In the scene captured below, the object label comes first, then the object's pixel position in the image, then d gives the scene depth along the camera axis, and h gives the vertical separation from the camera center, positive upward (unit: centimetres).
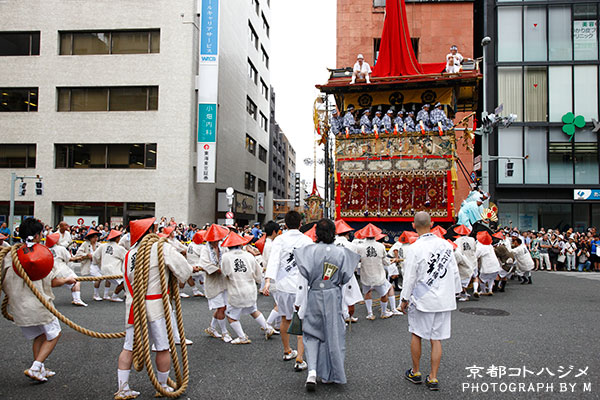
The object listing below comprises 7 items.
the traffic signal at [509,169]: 1691 +211
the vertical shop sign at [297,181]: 5942 +633
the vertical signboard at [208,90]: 2370 +734
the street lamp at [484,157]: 1586 +245
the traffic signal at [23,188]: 2169 +133
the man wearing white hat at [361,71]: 1360 +492
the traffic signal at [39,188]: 2041 +126
